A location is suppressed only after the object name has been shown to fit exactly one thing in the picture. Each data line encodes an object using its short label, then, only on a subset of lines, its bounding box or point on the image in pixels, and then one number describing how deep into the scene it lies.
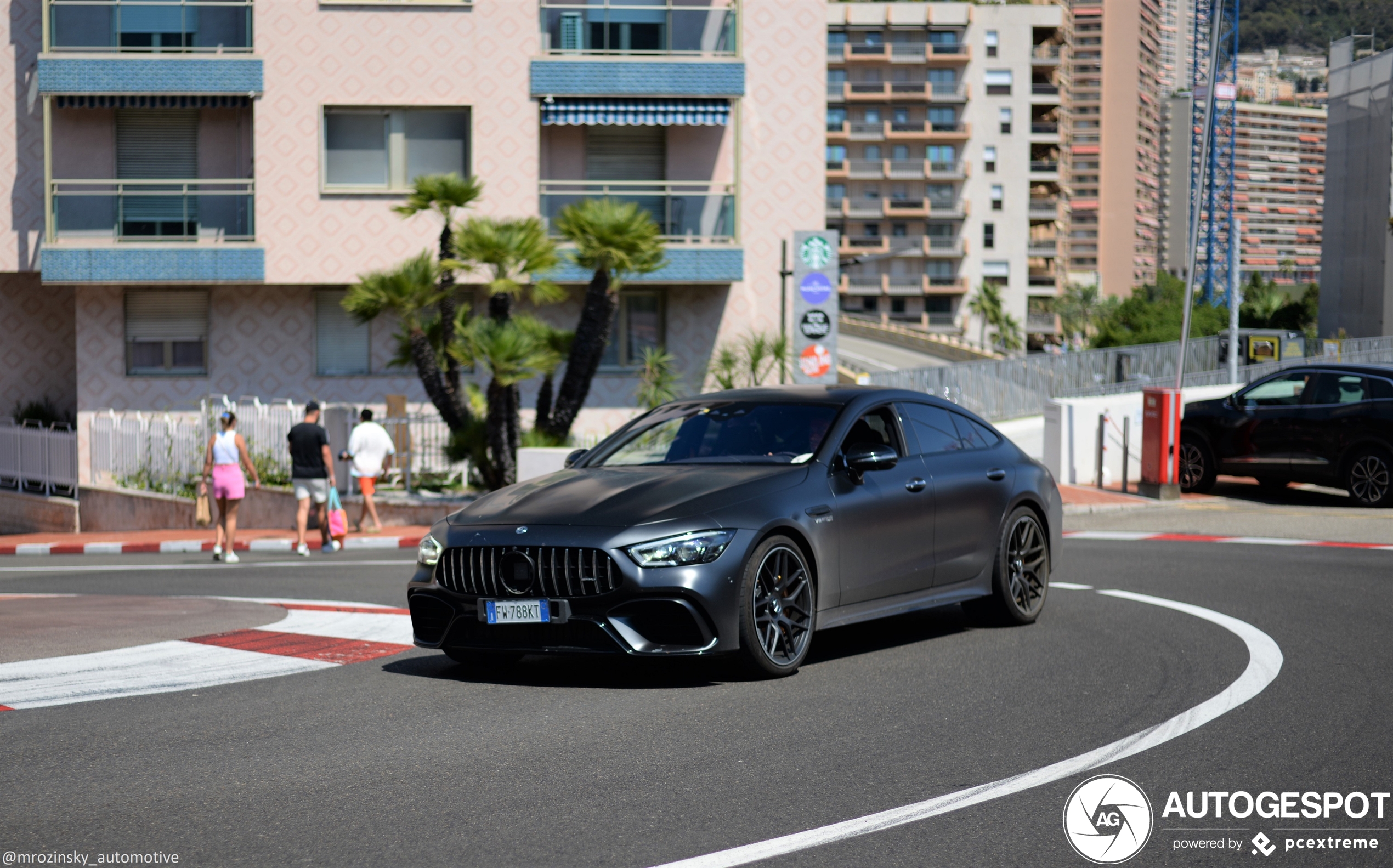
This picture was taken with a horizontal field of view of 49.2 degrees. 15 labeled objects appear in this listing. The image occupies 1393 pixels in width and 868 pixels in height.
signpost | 23.27
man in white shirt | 20.95
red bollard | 21.22
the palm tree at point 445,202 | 21.77
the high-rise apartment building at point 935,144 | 111.38
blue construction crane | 100.62
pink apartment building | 28.28
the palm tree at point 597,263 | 21.75
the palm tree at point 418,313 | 22.16
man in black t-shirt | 18.59
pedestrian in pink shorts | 17.38
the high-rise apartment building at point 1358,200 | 53.66
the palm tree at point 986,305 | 115.06
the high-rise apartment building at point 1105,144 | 167.38
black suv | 19.95
